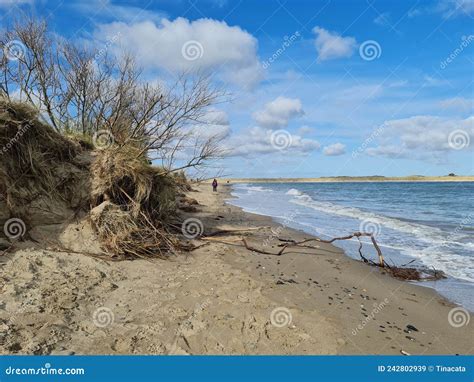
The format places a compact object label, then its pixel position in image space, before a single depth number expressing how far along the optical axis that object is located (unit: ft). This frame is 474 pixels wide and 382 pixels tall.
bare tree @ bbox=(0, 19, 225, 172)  37.88
